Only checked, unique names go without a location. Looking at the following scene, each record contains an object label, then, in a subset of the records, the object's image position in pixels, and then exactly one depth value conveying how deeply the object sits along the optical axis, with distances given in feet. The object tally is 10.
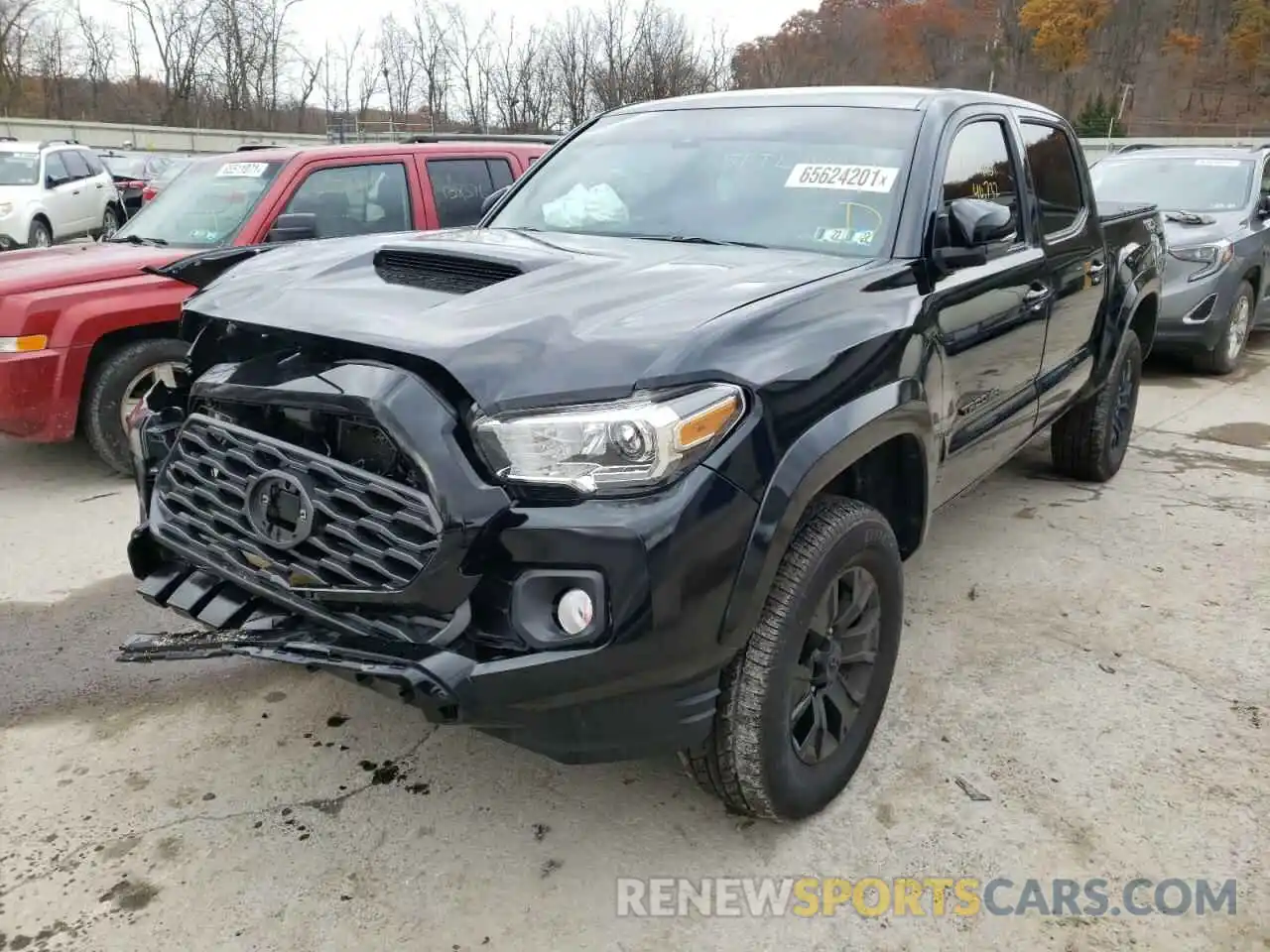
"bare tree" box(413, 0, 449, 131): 149.59
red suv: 16.21
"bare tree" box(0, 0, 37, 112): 146.92
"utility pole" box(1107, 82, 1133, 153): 179.57
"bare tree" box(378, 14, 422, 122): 152.56
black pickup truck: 6.64
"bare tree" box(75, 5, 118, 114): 159.94
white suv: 46.14
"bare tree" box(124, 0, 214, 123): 158.71
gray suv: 25.30
